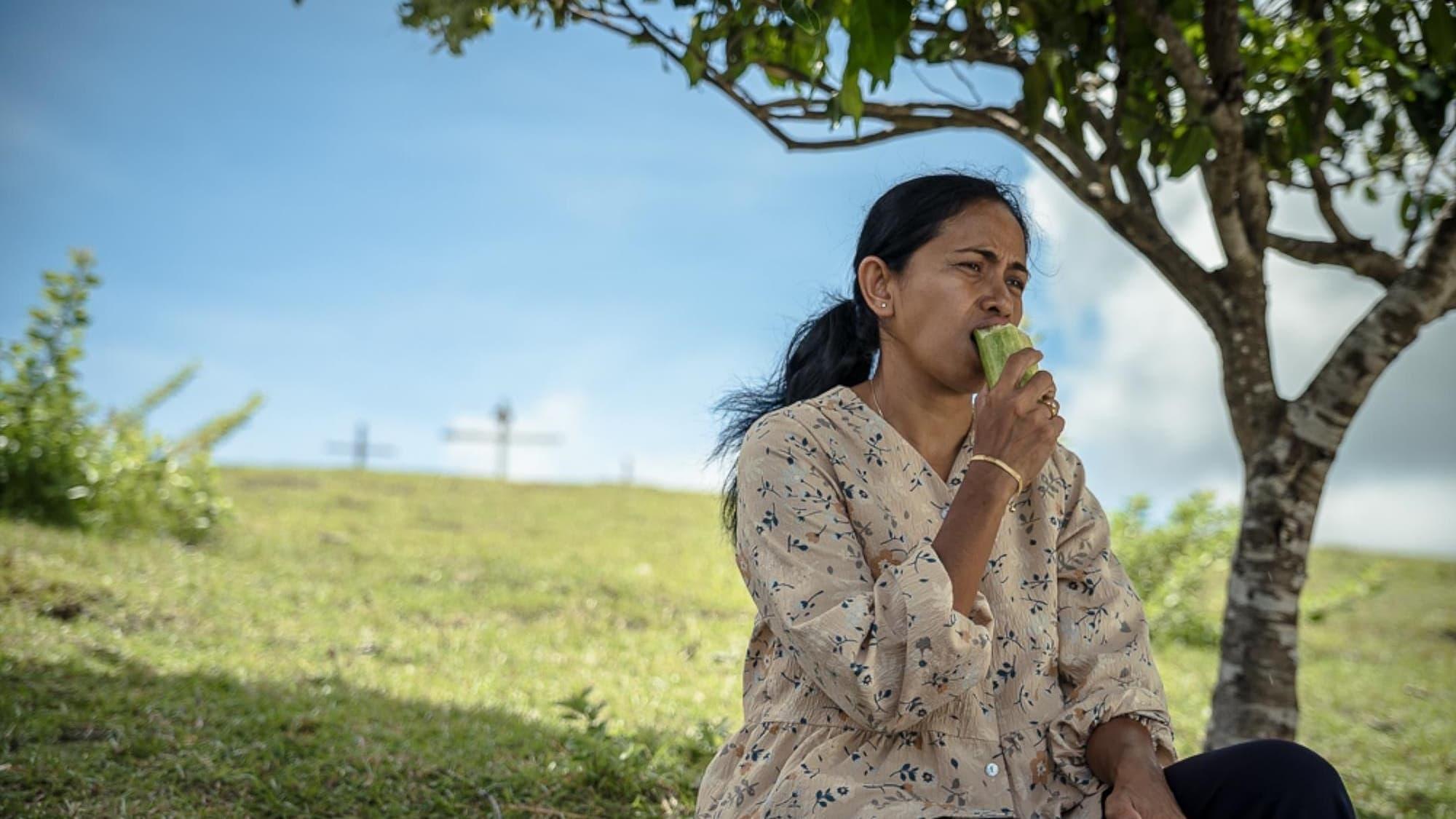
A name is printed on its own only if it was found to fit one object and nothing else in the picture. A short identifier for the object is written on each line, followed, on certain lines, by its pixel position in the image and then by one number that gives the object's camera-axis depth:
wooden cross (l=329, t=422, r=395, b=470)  29.55
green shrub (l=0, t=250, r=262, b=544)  10.09
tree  4.49
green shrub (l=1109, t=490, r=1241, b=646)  11.12
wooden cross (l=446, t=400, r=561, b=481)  29.61
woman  2.19
